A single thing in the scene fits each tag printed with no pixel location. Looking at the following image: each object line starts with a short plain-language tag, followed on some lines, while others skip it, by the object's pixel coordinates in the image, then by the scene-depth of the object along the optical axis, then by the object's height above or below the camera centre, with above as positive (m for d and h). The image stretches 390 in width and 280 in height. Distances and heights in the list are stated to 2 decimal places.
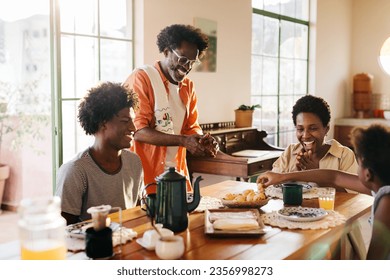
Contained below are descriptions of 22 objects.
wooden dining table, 1.41 -0.44
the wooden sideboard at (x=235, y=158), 3.42 -0.44
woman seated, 2.37 -0.23
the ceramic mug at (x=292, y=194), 1.96 -0.38
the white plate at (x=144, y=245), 1.42 -0.43
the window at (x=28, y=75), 3.05 +0.12
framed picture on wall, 3.97 +0.40
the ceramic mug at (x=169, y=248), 1.34 -0.41
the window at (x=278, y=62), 5.00 +0.37
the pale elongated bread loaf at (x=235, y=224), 1.58 -0.41
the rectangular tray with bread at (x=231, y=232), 1.55 -0.42
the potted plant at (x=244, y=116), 4.31 -0.17
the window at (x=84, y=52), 3.08 +0.28
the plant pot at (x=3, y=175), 3.87 -0.62
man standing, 2.46 +0.01
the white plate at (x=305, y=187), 2.17 -0.40
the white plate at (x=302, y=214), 1.71 -0.42
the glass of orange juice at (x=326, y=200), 1.91 -0.40
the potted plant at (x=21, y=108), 3.12 -0.08
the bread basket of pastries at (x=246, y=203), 1.90 -0.41
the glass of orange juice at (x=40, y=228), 1.20 -0.32
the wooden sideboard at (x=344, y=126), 6.20 -0.38
